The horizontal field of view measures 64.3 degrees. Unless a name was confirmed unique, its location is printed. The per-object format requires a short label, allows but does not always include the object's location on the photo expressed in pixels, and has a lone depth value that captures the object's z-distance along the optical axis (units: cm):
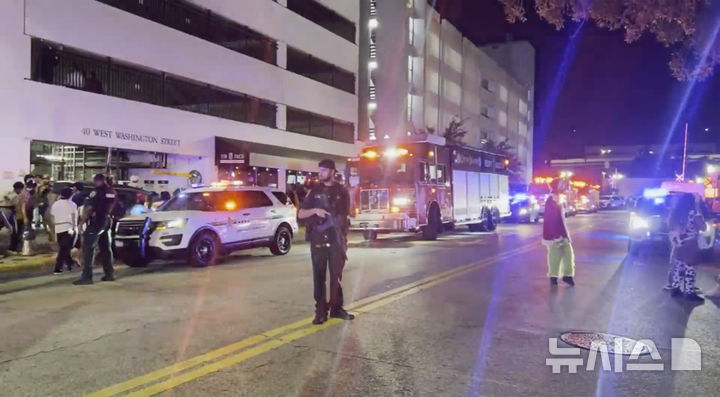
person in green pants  973
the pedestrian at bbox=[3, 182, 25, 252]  1336
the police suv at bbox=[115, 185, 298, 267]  1180
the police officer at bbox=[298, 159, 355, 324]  662
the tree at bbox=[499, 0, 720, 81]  746
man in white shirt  1080
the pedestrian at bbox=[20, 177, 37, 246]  1342
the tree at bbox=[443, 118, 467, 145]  4461
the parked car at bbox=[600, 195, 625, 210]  5830
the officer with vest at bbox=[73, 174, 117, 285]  970
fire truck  1797
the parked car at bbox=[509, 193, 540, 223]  2934
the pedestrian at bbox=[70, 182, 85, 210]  1190
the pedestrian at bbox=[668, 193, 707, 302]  846
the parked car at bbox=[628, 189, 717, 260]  1315
